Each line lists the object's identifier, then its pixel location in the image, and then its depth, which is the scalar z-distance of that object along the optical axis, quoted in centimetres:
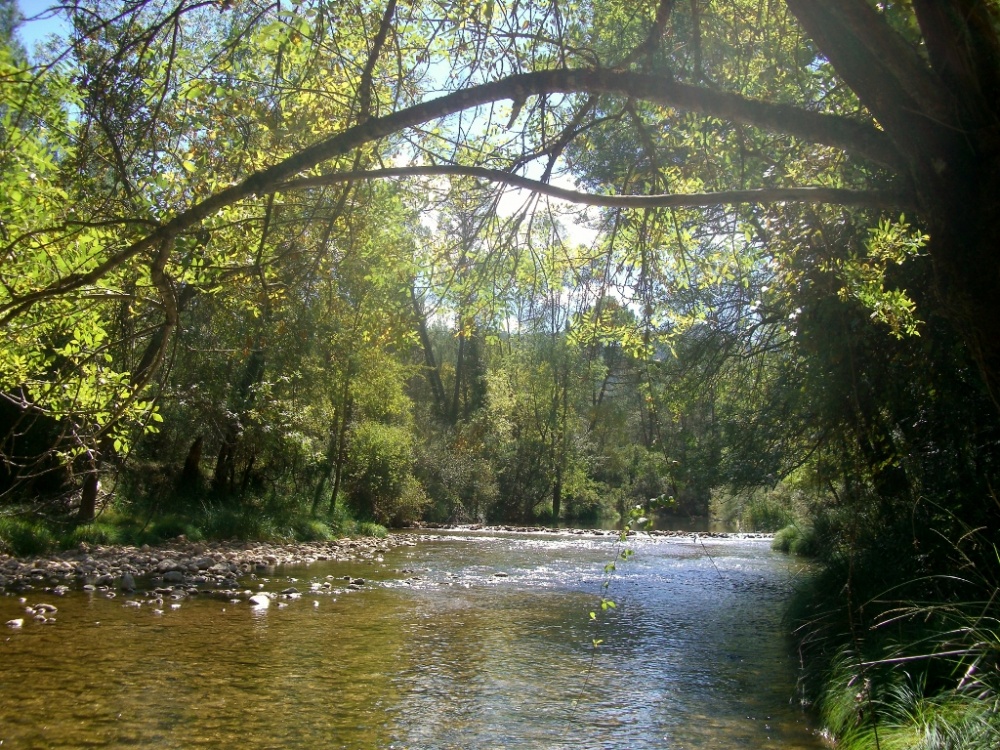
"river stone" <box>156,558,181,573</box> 1327
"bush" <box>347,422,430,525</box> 2658
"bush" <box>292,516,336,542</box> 2083
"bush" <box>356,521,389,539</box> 2380
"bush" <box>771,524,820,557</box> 1886
